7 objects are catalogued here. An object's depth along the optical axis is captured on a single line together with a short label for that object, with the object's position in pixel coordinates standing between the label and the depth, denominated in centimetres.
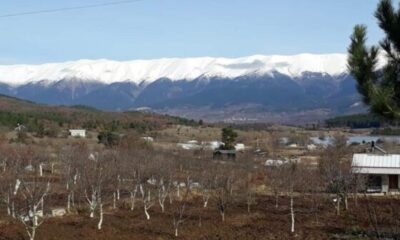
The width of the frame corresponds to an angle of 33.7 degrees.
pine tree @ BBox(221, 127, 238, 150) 8644
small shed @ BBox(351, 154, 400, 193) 5091
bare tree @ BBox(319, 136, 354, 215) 3878
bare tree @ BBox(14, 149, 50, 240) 2664
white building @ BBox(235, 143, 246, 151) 9375
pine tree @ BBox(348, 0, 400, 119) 1281
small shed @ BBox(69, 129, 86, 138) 10173
